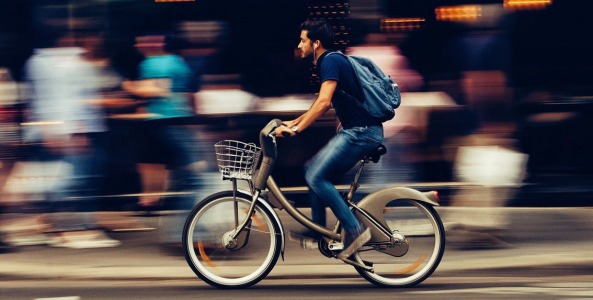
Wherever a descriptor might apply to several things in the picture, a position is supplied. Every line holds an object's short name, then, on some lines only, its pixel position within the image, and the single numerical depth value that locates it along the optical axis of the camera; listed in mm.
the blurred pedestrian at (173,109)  16205
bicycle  13199
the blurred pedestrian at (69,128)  16927
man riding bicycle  12776
